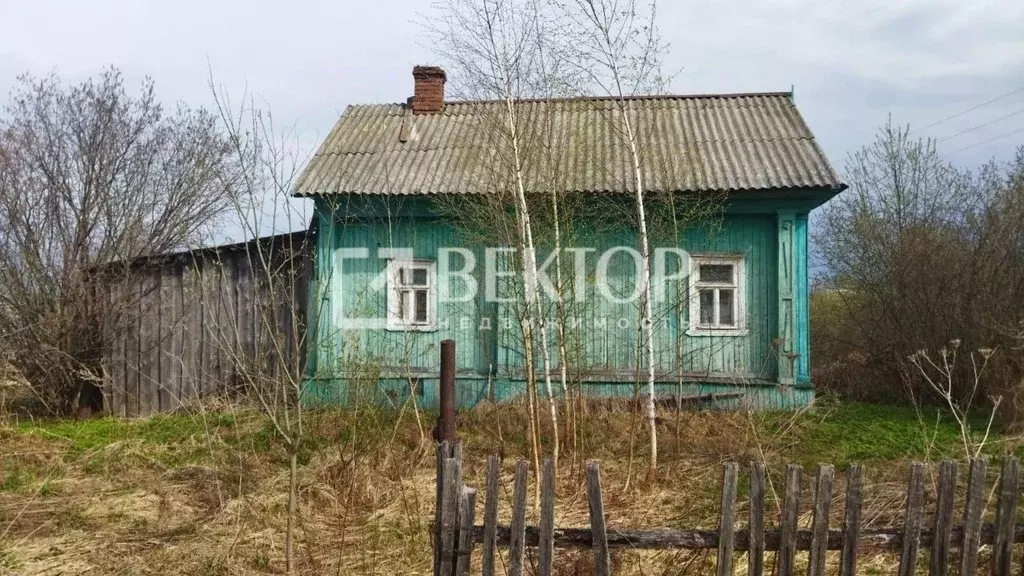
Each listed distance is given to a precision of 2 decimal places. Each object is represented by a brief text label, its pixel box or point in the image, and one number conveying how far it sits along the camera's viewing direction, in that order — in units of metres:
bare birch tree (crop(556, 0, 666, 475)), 6.33
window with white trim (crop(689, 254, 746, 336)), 9.48
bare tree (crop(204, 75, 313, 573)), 4.27
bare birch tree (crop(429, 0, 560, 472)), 6.22
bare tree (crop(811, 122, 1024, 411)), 9.59
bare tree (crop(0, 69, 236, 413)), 9.10
